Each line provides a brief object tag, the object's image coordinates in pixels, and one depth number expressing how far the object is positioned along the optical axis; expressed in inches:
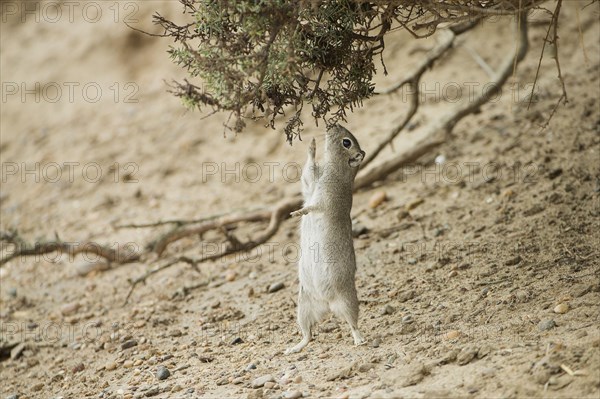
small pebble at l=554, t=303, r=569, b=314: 416.5
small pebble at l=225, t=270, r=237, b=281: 606.2
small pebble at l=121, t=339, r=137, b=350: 520.7
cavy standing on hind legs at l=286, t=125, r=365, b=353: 447.5
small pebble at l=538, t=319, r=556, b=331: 396.8
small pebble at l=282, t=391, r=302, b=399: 374.6
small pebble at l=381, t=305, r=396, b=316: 482.6
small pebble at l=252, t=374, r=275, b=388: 400.2
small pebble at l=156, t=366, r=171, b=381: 450.0
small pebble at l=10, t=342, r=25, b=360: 555.0
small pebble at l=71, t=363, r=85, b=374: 504.4
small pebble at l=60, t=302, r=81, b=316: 615.5
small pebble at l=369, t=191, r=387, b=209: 664.4
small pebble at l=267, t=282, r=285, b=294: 563.8
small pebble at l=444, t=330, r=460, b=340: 414.6
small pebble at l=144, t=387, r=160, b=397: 427.5
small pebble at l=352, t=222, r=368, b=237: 624.1
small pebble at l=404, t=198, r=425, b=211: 644.7
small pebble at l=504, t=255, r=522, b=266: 503.2
